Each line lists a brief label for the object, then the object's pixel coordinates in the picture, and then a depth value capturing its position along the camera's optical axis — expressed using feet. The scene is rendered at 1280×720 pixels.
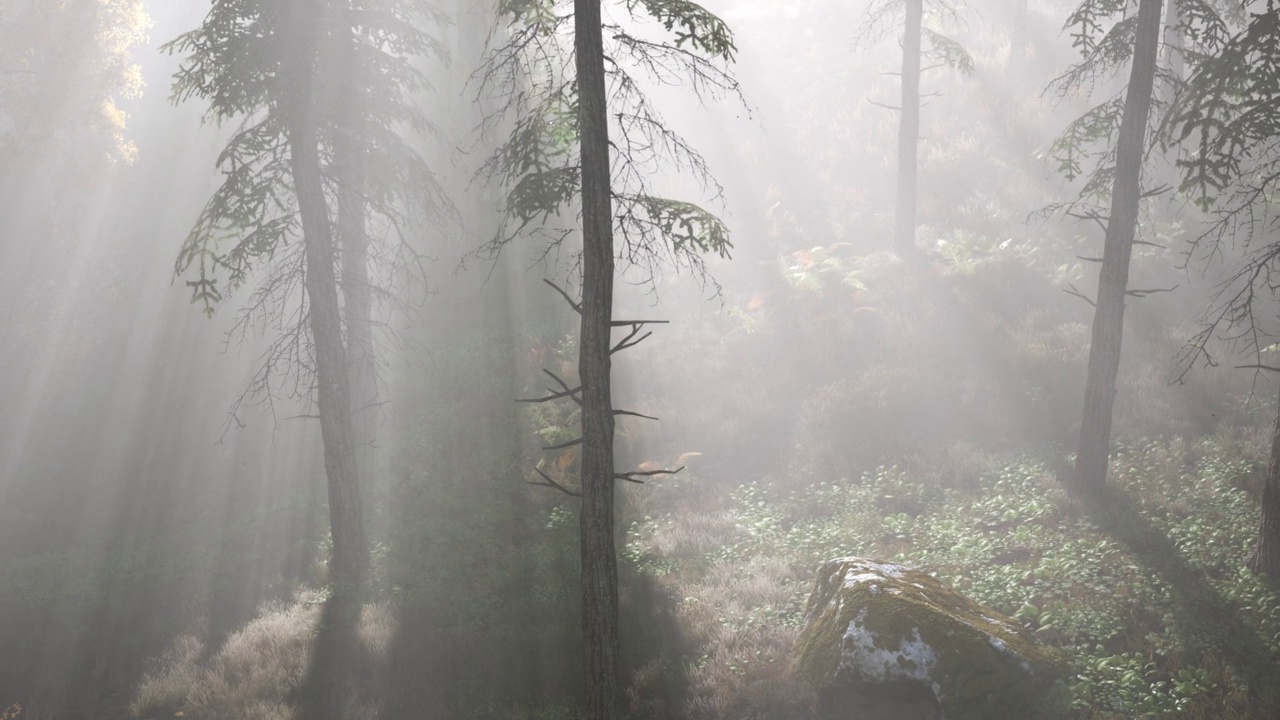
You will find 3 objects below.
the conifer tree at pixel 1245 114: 24.85
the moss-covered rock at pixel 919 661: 21.18
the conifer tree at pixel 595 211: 21.27
